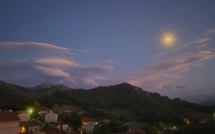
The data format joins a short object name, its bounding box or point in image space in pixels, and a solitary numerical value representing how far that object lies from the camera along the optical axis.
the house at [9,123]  22.46
